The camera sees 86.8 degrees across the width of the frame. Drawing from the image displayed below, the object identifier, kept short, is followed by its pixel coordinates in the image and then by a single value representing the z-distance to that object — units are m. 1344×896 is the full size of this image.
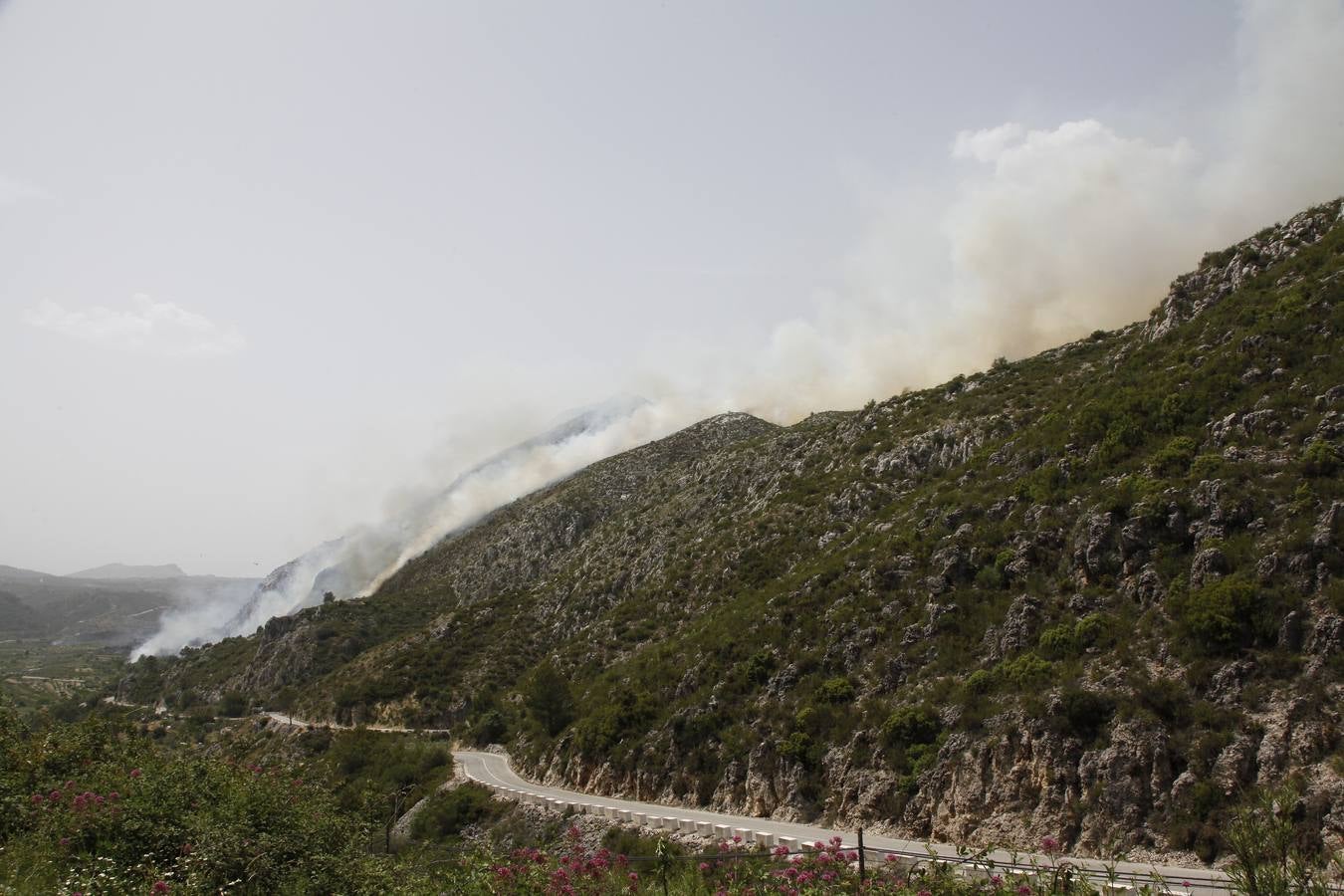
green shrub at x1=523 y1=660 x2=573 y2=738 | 62.84
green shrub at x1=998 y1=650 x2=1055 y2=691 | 31.20
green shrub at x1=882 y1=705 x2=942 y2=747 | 32.78
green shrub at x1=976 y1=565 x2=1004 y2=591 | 38.78
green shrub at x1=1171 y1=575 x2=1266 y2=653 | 26.95
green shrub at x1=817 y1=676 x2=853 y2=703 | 38.75
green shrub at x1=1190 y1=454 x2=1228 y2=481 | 33.56
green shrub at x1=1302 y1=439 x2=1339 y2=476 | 30.09
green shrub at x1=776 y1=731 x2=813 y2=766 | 36.44
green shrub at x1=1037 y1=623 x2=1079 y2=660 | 31.72
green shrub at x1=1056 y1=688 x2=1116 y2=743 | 27.75
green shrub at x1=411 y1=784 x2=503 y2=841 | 47.47
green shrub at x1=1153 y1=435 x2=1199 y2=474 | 36.25
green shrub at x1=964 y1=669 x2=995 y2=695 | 33.05
